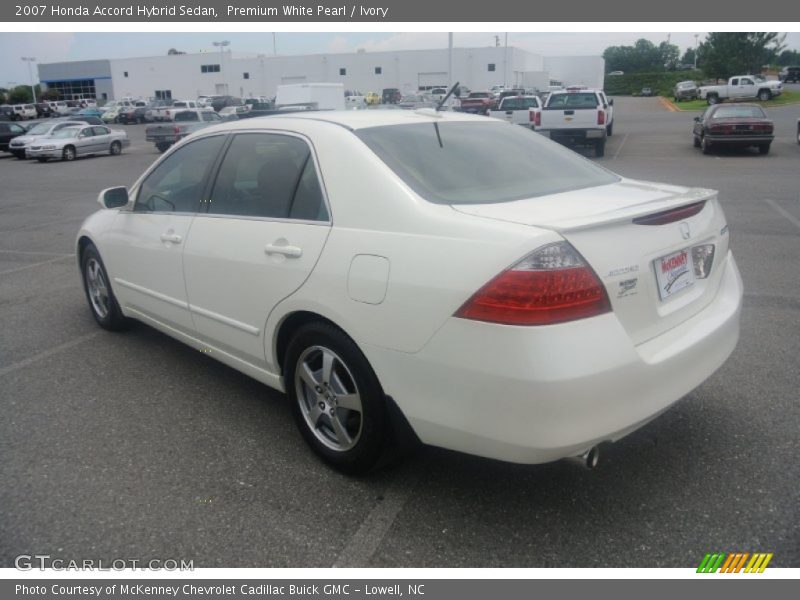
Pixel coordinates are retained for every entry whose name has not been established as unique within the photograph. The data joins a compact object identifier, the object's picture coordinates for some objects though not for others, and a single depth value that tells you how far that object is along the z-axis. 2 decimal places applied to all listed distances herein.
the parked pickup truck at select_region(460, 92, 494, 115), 45.28
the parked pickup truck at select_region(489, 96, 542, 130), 27.30
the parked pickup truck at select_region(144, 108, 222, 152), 29.73
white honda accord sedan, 2.53
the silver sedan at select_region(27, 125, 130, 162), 27.48
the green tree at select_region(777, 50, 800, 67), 117.62
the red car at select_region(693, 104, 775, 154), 19.98
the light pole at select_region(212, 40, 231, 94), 90.31
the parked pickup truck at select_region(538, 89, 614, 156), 20.05
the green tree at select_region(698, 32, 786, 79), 60.31
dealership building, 83.94
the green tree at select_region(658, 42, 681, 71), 128.48
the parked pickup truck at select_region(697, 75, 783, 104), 51.03
